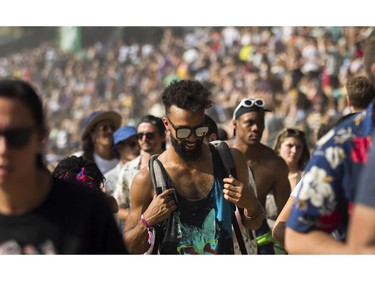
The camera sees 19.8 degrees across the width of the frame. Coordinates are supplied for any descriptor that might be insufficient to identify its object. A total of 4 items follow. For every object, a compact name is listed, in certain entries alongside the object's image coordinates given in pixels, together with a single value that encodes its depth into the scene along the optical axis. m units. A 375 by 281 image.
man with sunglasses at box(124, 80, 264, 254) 7.12
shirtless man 9.71
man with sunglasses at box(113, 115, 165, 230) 9.72
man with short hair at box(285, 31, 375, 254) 4.03
